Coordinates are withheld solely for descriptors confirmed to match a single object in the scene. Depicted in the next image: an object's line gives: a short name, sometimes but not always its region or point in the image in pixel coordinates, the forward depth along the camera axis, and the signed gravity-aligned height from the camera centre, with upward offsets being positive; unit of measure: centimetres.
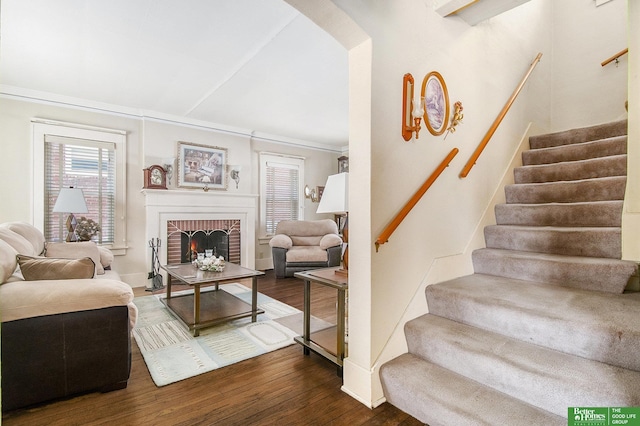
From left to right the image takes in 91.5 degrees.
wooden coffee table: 287 -102
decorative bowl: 338 -59
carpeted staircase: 141 -59
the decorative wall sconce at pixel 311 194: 647 +36
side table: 207 -88
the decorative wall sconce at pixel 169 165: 486 +72
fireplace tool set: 451 -85
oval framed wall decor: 213 +76
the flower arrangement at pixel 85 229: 398 -23
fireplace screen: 495 -48
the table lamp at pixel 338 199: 203 +8
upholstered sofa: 173 -70
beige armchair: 514 -66
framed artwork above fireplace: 507 +75
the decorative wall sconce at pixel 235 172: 555 +69
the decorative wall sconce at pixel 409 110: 197 +64
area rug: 226 -112
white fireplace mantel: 470 +1
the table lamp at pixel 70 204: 380 +9
